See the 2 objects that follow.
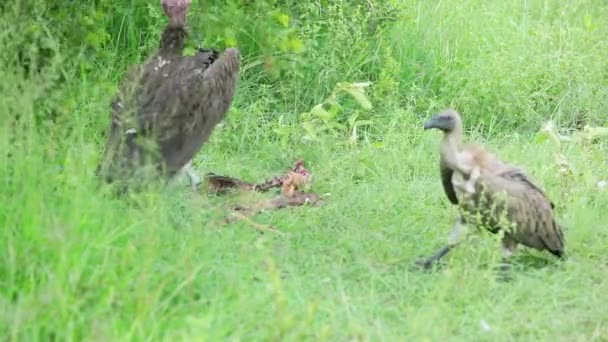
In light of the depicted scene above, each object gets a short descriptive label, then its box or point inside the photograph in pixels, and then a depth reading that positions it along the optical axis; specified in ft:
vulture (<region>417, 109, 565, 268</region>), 35.04
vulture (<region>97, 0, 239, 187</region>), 39.04
